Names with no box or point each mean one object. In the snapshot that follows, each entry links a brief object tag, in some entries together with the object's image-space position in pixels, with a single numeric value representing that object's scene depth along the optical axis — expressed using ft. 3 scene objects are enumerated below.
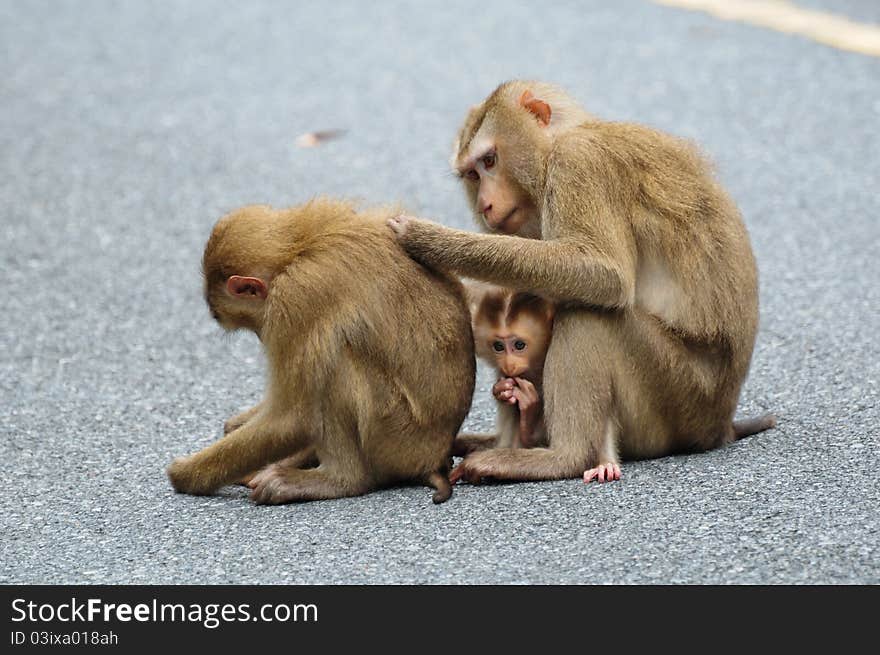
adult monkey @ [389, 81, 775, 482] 31.89
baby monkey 33.65
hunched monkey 31.58
